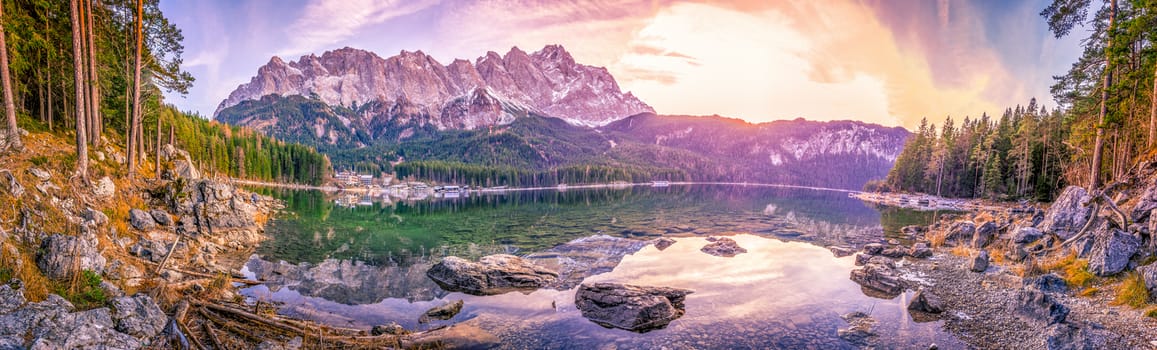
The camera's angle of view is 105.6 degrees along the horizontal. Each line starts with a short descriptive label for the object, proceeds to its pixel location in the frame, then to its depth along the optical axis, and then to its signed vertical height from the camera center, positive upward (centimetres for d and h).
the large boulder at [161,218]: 2410 -372
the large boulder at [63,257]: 1187 -305
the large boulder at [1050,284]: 1730 -428
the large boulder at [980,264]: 2333 -470
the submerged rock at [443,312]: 1735 -618
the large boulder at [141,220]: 2198 -359
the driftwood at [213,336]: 1077 -468
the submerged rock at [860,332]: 1510 -579
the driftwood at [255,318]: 1269 -481
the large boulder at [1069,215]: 2270 -194
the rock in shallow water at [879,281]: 2104 -551
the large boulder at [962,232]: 3378 -444
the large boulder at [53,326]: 866 -376
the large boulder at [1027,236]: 2431 -328
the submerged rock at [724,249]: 3219 -612
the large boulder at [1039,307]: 1438 -449
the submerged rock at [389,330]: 1456 -579
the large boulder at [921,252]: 3030 -541
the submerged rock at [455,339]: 1340 -578
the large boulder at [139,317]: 1049 -416
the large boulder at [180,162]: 3877 -101
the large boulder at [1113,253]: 1675 -286
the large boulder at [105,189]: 2083 -196
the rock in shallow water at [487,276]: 2172 -605
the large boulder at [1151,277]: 1389 -309
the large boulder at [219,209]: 2798 -388
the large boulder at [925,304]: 1777 -534
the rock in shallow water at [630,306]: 1669 -575
